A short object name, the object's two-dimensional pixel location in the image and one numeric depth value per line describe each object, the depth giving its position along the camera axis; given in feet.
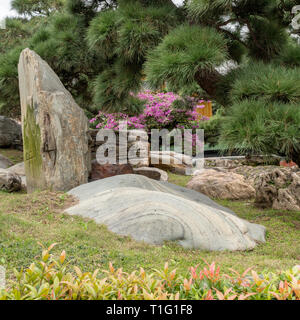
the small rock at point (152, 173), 23.31
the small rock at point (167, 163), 27.35
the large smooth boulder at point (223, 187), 18.86
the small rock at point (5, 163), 24.78
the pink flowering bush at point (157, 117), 30.70
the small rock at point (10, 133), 31.07
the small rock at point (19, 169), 22.68
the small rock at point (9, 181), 17.81
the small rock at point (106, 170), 20.98
